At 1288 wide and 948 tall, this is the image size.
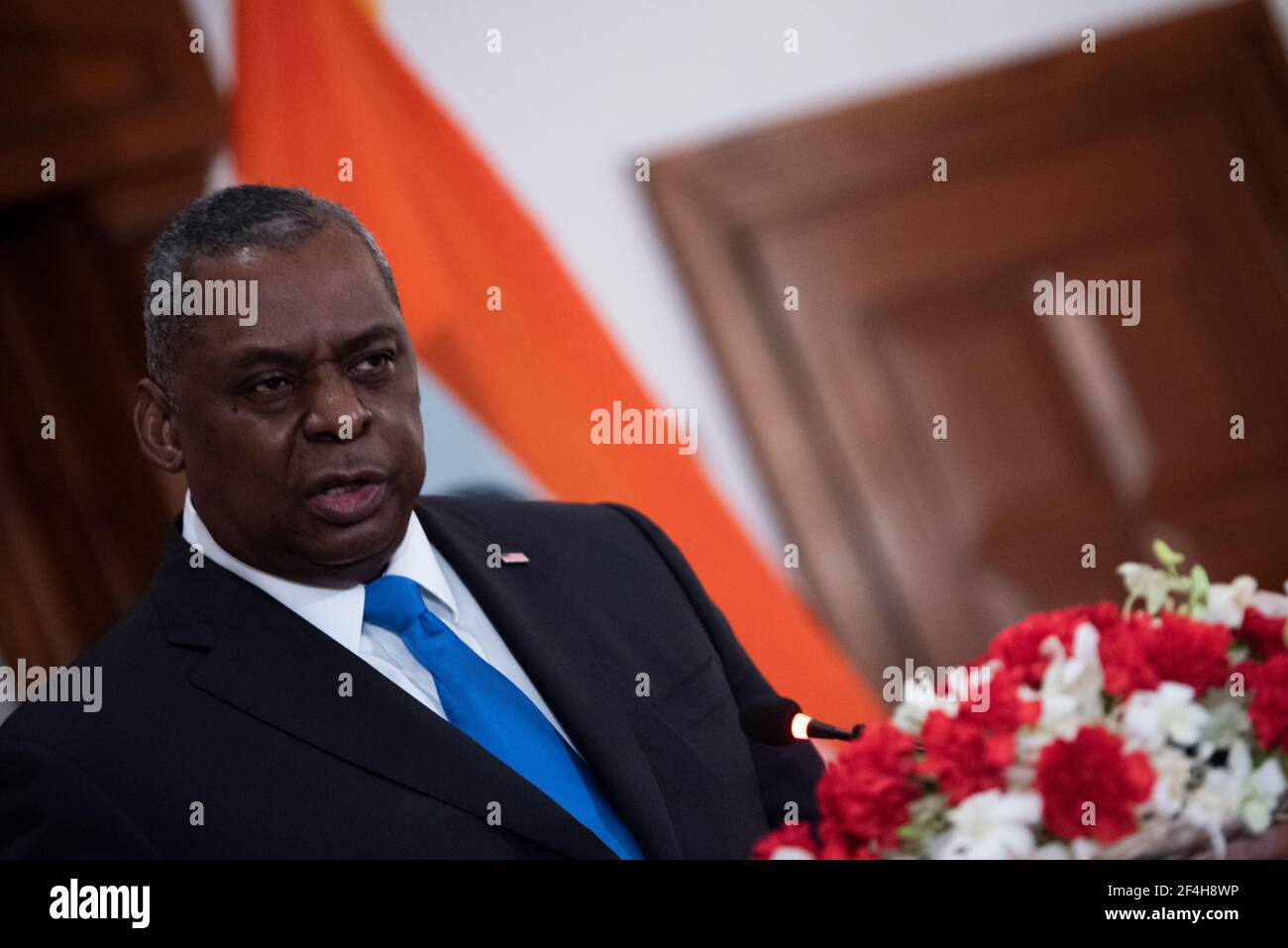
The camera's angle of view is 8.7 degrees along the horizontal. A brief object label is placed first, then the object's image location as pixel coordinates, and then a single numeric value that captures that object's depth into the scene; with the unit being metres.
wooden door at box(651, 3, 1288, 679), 7.37
